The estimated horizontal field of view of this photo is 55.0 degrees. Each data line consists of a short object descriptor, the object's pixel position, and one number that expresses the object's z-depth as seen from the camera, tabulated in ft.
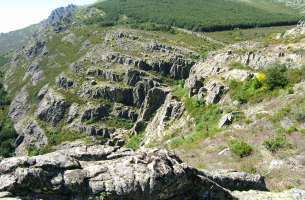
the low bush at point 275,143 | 97.47
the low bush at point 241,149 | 98.05
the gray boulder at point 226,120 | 123.47
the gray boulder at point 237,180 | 67.98
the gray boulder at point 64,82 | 361.97
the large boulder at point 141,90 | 318.32
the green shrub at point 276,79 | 135.83
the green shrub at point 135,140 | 217.69
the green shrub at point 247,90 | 139.59
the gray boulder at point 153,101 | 263.10
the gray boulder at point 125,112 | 313.91
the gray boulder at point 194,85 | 189.49
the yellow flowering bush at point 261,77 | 146.46
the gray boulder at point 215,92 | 163.18
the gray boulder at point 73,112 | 326.61
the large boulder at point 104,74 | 339.31
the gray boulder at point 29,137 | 323.50
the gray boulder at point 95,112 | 317.54
